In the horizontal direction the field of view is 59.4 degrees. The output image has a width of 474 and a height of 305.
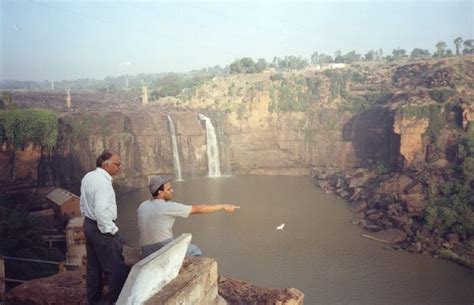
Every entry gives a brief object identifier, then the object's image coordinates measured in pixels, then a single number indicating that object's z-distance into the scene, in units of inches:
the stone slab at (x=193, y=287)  163.2
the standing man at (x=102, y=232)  166.6
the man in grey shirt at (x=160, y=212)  176.2
